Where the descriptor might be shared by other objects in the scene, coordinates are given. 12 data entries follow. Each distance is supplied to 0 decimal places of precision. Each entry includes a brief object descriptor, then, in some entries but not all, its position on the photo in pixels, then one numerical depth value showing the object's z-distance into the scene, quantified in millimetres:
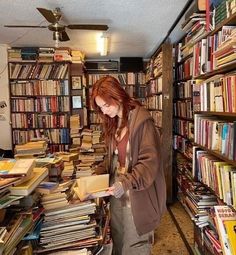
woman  1360
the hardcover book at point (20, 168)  1116
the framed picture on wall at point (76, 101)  4566
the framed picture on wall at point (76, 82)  4527
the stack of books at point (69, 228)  1310
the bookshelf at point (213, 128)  1602
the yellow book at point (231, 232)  1592
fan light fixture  3755
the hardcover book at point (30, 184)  1101
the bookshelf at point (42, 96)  4359
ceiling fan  2583
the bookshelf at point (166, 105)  3590
